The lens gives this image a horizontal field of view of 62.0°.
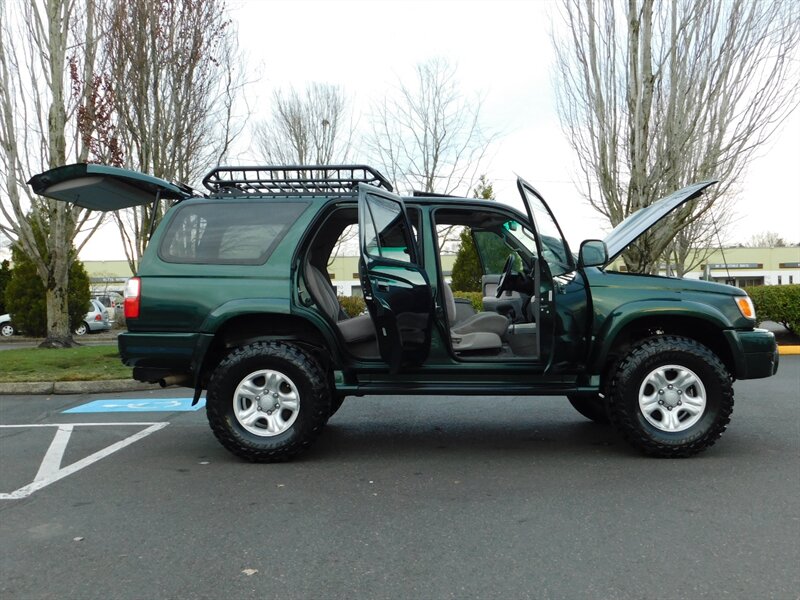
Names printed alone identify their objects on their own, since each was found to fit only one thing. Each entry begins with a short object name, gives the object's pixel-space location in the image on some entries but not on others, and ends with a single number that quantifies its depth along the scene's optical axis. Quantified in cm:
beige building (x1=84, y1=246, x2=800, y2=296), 5405
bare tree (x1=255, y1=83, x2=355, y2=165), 2362
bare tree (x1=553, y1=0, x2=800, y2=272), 1224
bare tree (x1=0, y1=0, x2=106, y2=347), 1274
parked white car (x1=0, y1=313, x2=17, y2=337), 2419
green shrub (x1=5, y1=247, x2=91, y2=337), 2173
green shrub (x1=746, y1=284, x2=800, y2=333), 1266
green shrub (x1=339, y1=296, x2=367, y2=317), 1466
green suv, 473
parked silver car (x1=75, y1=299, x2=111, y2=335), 2436
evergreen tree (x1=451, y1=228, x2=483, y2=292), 1760
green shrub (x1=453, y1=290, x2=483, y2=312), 1387
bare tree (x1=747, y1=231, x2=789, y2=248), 6406
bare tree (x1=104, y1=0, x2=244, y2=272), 1118
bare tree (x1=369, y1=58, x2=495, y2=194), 2219
